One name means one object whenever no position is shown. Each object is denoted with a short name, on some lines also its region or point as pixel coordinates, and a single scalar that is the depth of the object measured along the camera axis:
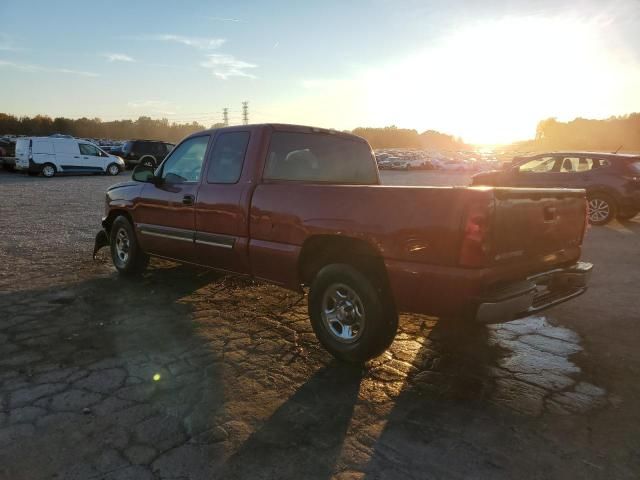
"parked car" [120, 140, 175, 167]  27.50
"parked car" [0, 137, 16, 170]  23.81
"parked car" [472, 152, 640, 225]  10.17
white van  21.73
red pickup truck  2.96
